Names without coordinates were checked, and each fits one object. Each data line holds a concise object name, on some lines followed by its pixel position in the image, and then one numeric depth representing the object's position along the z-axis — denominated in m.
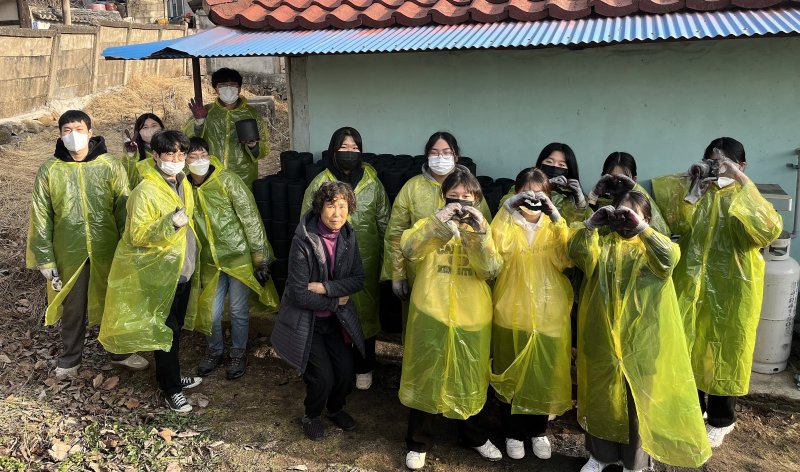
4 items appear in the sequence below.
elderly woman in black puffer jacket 3.88
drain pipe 4.75
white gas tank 4.38
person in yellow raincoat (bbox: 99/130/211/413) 4.15
